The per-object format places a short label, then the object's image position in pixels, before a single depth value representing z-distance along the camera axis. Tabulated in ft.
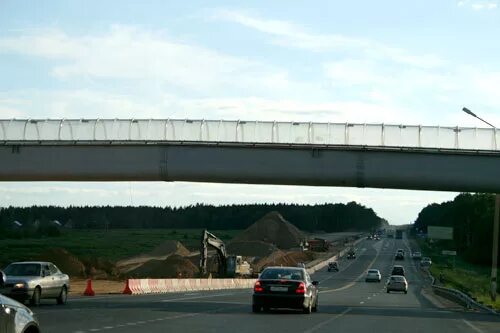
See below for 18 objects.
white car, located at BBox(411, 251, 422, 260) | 476.38
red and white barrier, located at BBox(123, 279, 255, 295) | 158.40
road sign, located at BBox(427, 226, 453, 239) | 397.64
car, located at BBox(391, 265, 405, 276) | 299.66
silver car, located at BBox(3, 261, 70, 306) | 96.84
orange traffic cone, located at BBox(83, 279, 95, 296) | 144.23
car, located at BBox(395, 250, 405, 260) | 469.98
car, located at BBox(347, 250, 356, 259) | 488.76
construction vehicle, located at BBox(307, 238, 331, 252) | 505.25
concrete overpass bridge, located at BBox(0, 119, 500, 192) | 129.18
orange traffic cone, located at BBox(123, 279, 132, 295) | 154.19
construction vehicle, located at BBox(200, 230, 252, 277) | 222.89
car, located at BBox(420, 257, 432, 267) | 405.18
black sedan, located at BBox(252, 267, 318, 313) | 92.48
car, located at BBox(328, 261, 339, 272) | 378.49
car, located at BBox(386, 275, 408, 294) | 218.38
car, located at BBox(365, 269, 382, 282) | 296.46
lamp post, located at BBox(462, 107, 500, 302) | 158.40
